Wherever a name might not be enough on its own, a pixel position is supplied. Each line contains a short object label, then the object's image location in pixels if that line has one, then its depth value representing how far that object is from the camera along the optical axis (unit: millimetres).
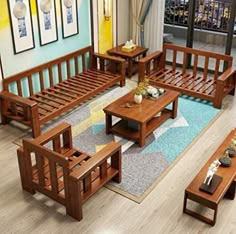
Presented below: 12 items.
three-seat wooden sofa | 4523
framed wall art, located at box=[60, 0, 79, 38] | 5199
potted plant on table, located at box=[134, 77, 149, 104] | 4582
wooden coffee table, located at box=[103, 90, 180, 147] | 4328
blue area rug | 3826
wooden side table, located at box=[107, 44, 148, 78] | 6086
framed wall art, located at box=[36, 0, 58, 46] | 4832
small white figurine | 3205
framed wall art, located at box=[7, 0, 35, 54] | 4480
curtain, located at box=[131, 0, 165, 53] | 6293
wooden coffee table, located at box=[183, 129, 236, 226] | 3154
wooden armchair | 3152
